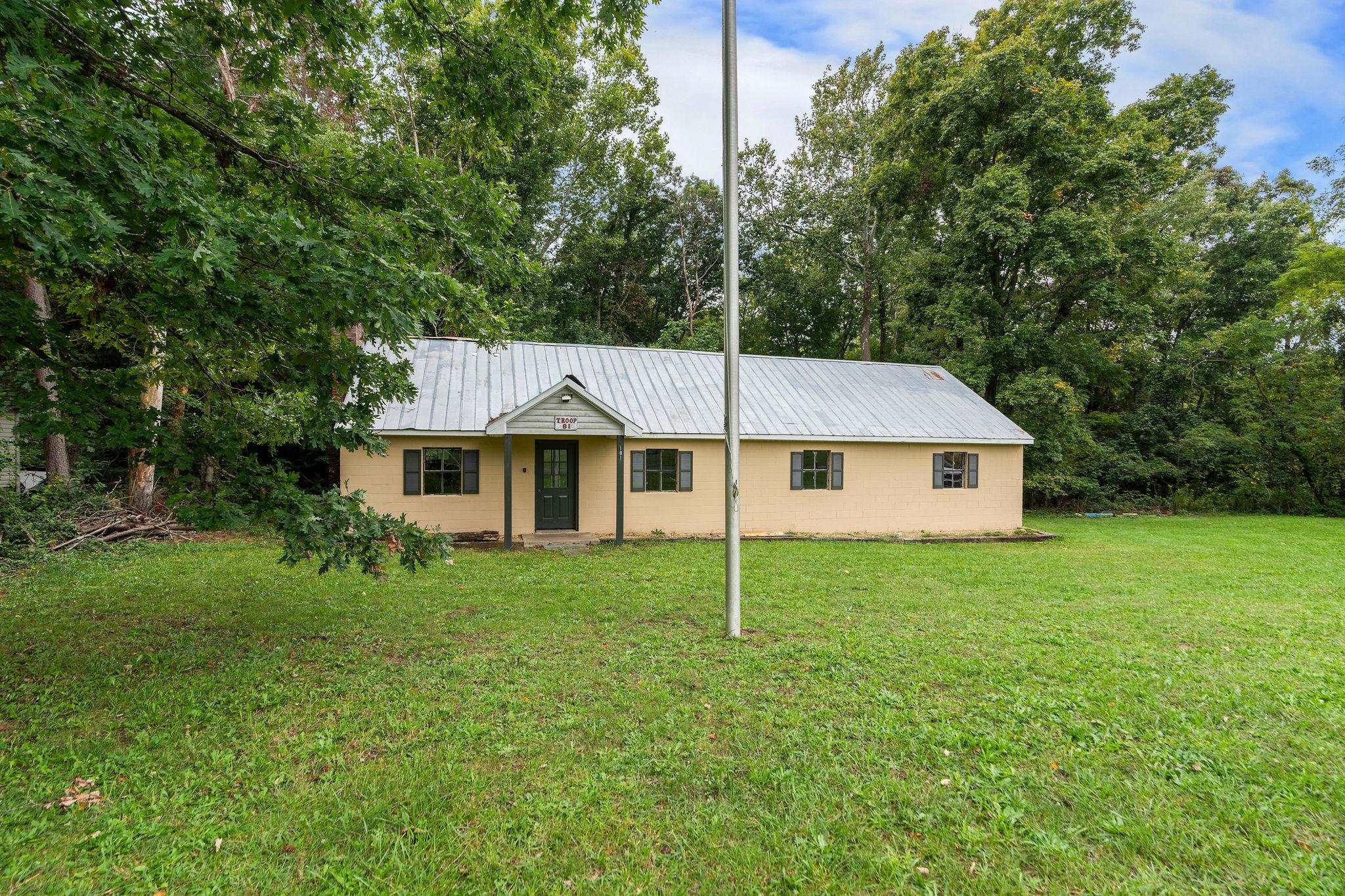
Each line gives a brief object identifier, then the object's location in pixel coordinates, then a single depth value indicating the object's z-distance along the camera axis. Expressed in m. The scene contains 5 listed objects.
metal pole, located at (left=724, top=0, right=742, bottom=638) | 6.01
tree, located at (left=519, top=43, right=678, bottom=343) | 23.78
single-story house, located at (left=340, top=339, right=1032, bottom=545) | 12.23
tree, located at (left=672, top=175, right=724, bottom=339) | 29.06
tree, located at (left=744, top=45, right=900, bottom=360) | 26.12
